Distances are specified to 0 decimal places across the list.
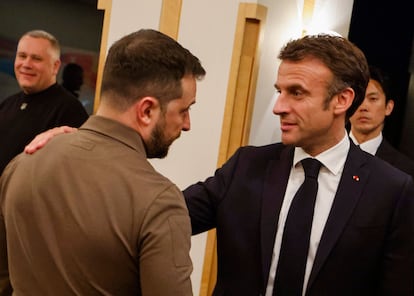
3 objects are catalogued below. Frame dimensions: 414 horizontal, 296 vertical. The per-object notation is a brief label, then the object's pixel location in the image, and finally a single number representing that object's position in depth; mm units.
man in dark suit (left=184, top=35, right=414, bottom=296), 1712
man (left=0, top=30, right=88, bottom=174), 3340
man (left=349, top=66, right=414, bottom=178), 3188
